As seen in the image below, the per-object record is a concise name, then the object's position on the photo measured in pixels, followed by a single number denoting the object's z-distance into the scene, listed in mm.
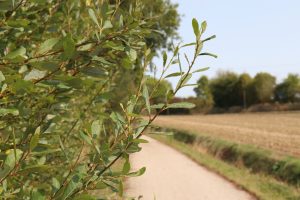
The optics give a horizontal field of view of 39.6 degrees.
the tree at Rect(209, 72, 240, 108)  85875
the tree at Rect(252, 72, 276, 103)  80375
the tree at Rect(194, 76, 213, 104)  87250
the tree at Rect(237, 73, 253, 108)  82312
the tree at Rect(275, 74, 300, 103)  77462
